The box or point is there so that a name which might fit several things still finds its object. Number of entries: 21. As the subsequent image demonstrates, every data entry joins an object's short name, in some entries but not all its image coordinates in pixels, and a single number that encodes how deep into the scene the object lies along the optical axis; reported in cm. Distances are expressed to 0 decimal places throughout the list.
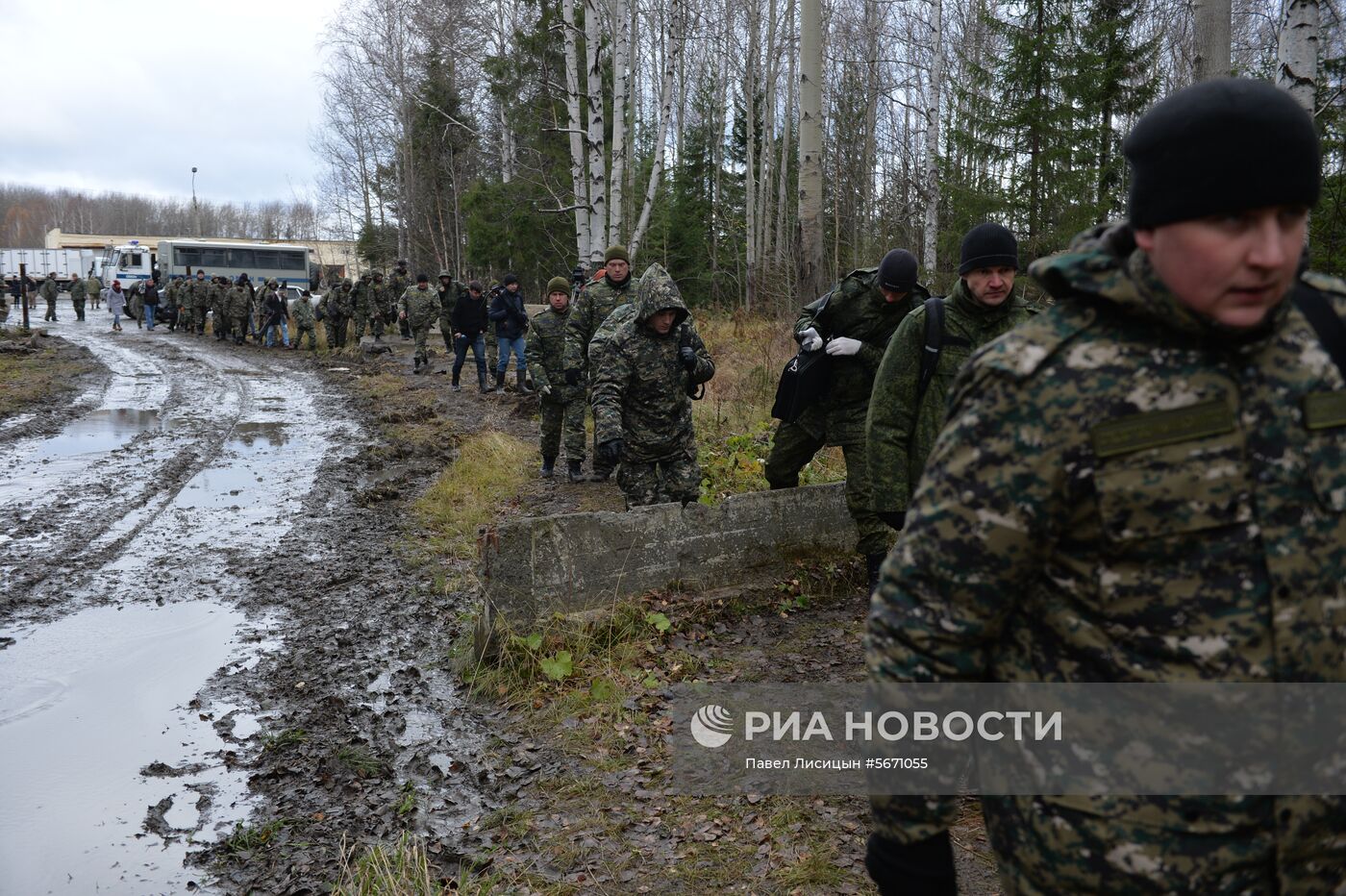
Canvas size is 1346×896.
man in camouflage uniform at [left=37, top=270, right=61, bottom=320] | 3826
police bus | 4362
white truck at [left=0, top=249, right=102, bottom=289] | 5694
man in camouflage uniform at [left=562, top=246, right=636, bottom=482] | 916
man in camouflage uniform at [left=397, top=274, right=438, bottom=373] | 2144
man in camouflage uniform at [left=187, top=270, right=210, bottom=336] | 3275
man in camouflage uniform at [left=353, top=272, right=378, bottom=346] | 2514
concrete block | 581
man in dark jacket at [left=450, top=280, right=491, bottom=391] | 1744
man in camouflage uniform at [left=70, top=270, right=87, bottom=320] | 3853
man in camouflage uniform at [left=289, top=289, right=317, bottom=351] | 2805
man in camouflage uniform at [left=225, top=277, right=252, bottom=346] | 2988
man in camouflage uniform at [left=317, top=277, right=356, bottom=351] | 2592
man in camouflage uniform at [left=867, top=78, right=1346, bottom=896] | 157
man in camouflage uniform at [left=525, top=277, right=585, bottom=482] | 1023
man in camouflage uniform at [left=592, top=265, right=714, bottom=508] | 648
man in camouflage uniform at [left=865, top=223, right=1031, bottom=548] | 448
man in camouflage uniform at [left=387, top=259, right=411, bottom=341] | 2602
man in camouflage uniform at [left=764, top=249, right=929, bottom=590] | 578
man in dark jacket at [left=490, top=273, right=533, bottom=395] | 1600
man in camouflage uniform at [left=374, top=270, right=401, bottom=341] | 2545
